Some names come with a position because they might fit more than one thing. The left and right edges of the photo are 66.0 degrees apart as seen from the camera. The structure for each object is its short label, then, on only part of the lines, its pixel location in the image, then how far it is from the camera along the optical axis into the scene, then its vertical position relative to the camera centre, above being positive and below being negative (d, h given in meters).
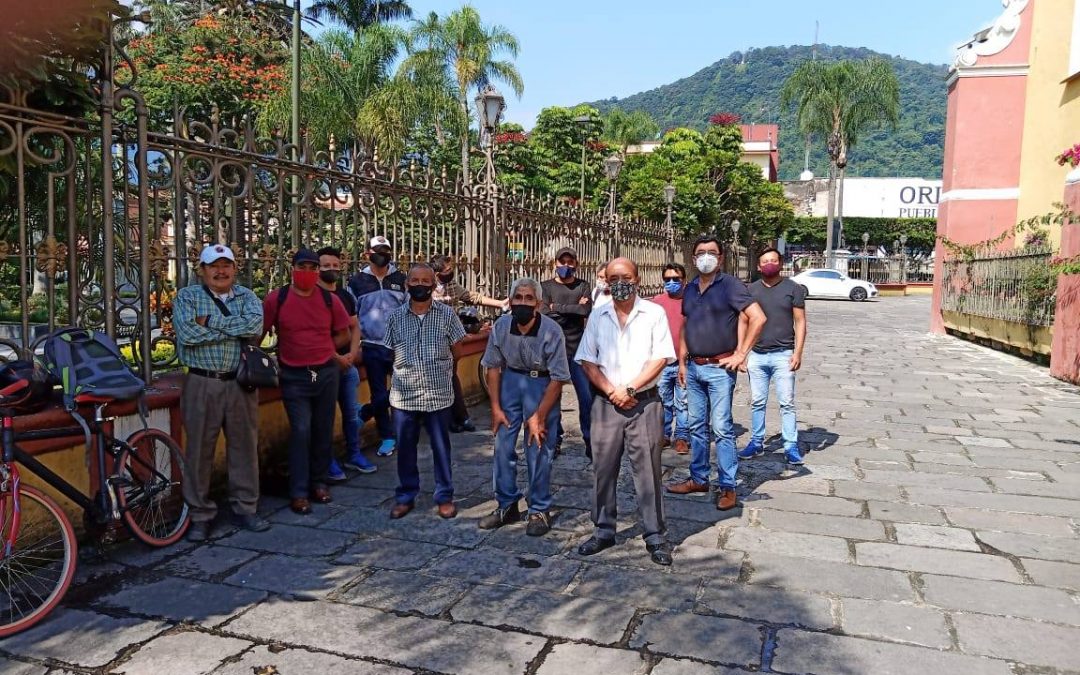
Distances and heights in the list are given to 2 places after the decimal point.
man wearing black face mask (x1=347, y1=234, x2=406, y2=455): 6.64 -0.50
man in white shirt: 4.51 -0.75
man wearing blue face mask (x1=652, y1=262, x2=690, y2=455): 6.62 -1.04
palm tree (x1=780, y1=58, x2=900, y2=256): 42.12 +8.44
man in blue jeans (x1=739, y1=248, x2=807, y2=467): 6.67 -0.65
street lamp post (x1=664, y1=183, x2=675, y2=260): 19.38 +0.83
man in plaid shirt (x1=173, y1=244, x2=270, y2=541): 4.70 -0.76
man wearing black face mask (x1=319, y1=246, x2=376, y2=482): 5.86 -0.94
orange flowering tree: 22.41 +4.91
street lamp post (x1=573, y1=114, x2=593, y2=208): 36.70 +6.20
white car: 35.94 -0.94
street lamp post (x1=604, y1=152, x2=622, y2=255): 18.06 +2.00
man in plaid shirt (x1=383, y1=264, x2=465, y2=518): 5.20 -0.81
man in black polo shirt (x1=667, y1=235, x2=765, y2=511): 5.46 -0.62
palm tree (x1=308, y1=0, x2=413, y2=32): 37.81 +11.09
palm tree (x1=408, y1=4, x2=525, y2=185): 31.20 +7.99
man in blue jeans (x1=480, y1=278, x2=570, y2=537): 4.93 -0.80
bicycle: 3.68 -1.33
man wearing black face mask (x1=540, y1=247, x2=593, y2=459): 6.79 -0.37
